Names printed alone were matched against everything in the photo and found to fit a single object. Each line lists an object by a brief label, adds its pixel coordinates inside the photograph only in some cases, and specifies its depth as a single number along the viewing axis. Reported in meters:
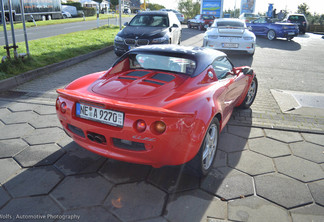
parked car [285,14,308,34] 22.25
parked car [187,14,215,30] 22.92
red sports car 2.37
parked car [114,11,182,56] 8.75
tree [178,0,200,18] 51.34
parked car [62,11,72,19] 35.28
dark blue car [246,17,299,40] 16.77
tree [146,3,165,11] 68.77
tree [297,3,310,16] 41.61
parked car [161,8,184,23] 29.56
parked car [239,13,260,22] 24.31
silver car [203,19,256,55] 9.95
